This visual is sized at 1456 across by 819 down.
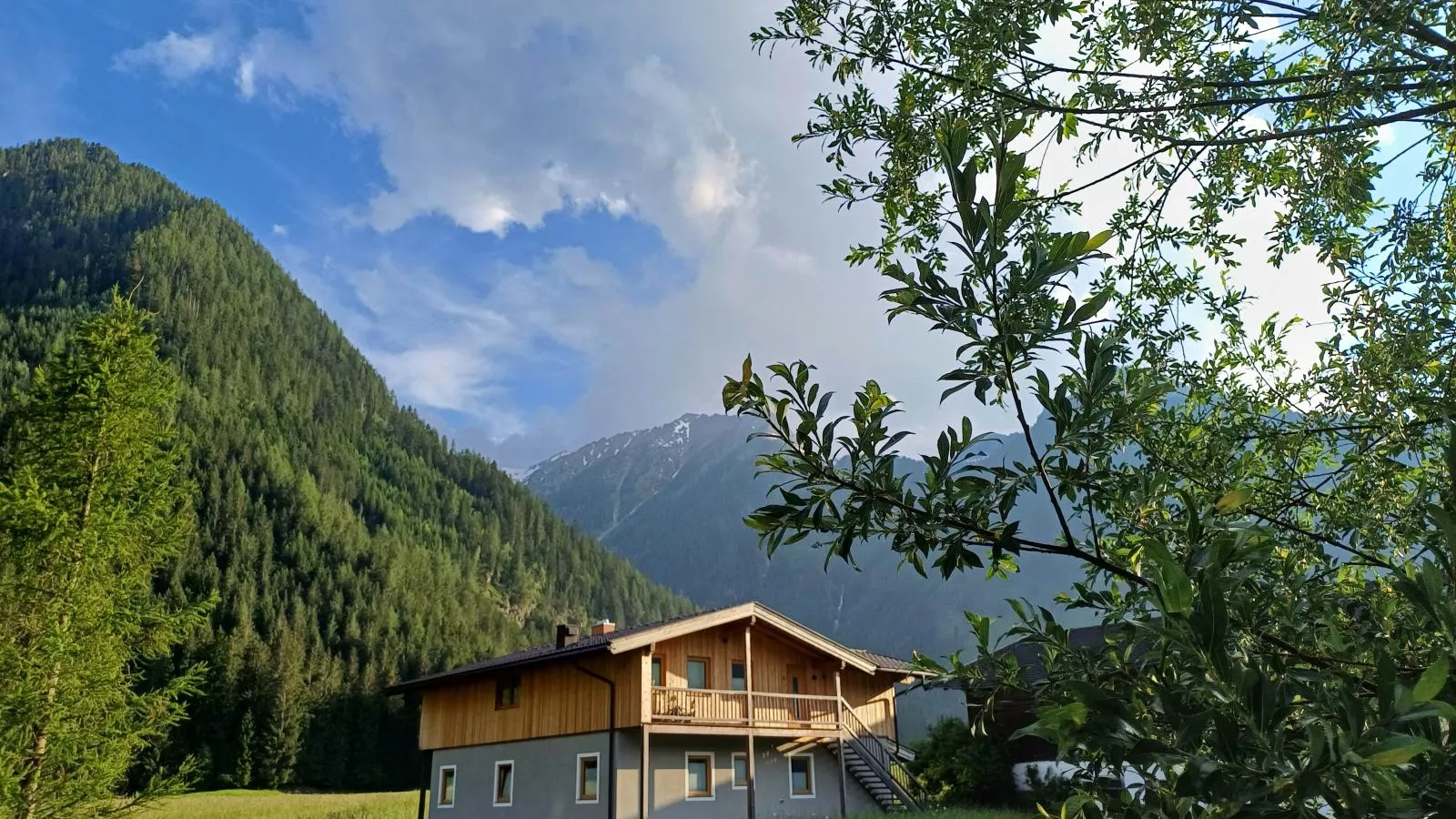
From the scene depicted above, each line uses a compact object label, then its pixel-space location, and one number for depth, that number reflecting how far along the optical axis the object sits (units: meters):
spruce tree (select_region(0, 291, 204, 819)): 12.12
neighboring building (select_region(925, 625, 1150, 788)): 24.08
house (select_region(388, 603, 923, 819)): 22.17
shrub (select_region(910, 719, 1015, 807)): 24.16
